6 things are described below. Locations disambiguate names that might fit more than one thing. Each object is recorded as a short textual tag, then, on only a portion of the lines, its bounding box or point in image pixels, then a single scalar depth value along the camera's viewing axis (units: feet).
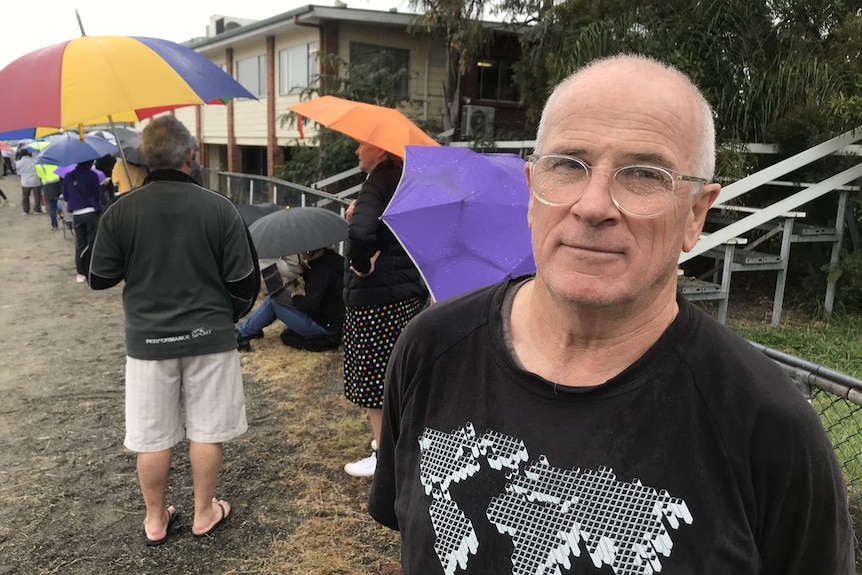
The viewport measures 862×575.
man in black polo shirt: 9.73
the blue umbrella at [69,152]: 28.44
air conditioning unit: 45.09
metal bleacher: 20.57
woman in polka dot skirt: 11.85
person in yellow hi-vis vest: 42.37
